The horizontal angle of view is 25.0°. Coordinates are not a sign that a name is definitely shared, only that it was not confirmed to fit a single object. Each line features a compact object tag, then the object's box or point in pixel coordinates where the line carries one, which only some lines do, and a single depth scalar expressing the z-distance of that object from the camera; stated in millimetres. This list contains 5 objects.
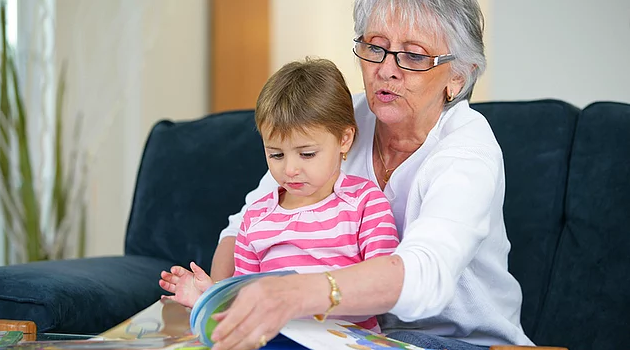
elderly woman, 1659
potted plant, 3138
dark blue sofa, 2141
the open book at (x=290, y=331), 1623
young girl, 1834
